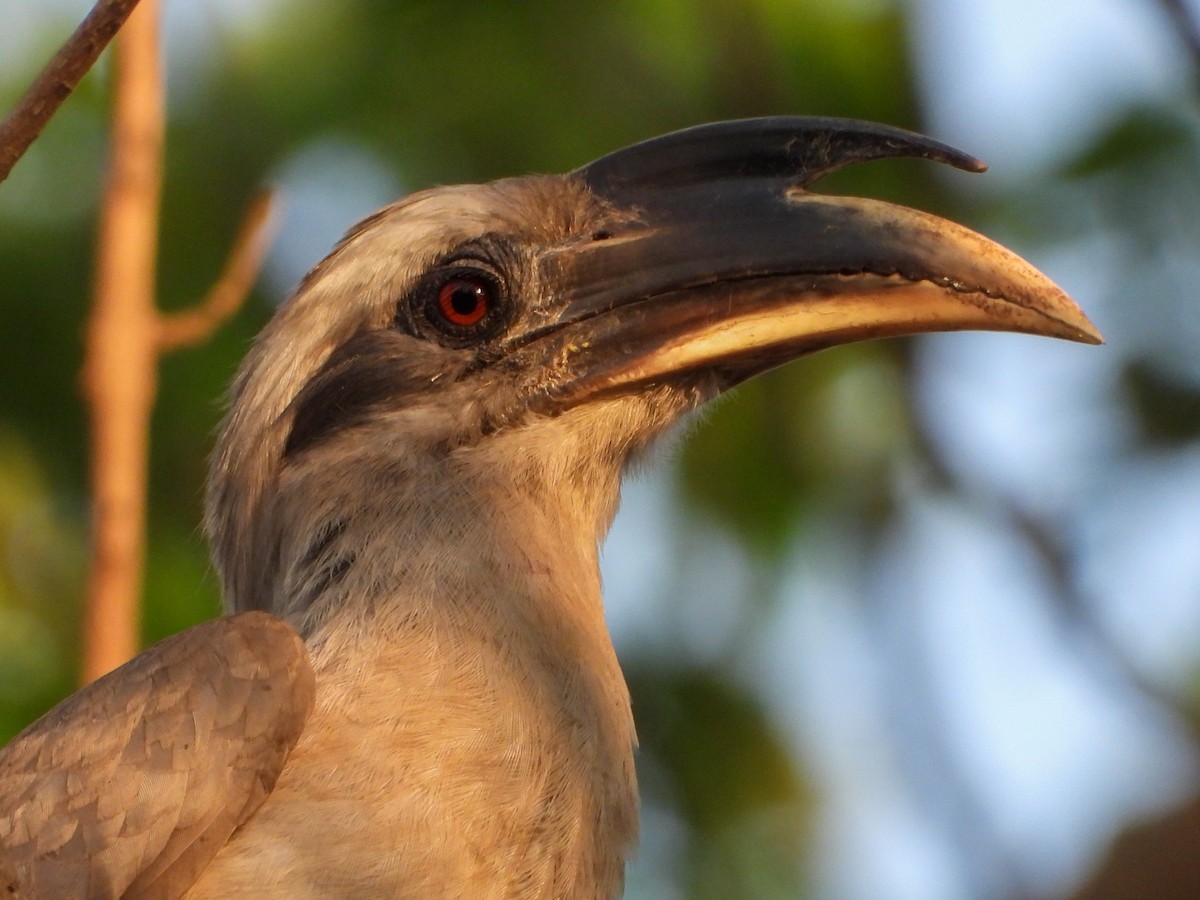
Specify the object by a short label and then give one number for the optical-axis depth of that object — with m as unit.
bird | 6.96
